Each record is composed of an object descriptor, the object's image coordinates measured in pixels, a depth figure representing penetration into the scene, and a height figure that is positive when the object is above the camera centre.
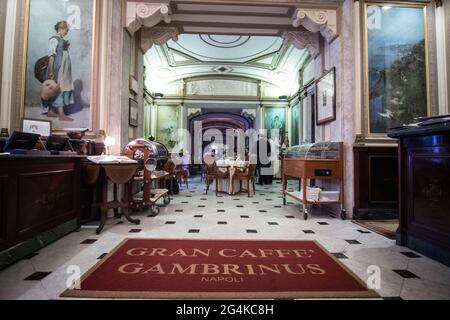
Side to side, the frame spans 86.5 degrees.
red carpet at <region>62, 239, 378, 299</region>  1.75 -0.89
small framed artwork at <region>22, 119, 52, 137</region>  3.66 +0.64
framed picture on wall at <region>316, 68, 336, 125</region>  4.60 +1.46
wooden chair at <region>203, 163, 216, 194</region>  6.89 -0.04
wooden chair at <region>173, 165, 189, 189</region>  7.58 -0.10
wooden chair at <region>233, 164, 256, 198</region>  6.61 -0.17
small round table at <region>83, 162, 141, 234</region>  3.36 -0.12
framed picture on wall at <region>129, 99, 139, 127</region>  4.92 +1.19
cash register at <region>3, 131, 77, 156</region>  2.61 +0.27
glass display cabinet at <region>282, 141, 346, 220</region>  4.10 +0.00
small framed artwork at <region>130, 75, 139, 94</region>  4.89 +1.76
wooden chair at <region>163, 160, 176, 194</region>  5.94 +0.01
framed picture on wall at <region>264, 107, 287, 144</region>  11.50 +2.41
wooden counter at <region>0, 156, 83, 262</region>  2.14 -0.30
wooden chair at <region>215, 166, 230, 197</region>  6.77 -0.17
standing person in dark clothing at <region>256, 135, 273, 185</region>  9.84 +0.48
